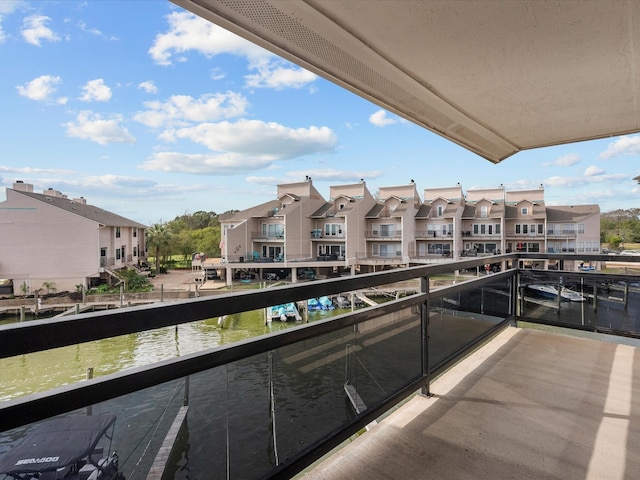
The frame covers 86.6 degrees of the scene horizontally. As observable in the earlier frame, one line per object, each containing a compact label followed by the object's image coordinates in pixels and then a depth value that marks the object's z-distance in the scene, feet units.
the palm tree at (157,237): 115.02
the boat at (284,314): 60.60
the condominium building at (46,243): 82.02
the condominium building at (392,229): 87.92
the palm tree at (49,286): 80.28
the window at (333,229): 92.53
